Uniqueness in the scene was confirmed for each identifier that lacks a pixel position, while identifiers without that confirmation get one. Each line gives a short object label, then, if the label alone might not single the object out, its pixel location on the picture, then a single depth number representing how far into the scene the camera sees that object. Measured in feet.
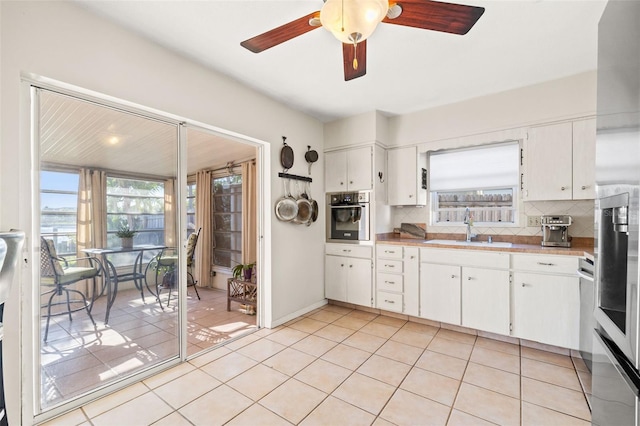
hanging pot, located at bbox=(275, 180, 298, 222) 10.75
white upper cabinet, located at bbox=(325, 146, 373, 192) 11.86
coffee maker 8.96
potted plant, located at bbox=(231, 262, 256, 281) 12.09
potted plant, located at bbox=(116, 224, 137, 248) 6.97
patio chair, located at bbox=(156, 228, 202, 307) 7.81
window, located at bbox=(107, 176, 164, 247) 6.80
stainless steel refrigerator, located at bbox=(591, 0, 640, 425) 2.66
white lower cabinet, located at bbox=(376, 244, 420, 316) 10.77
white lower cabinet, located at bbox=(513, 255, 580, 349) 8.00
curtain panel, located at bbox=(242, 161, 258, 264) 14.45
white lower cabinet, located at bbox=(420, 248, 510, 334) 9.08
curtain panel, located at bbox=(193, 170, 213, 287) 16.11
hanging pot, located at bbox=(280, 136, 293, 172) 10.90
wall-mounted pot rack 10.94
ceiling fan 4.05
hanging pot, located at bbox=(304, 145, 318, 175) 11.94
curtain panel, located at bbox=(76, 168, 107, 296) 6.26
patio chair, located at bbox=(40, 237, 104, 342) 5.77
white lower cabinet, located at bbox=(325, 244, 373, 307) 11.85
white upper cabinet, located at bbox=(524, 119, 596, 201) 8.65
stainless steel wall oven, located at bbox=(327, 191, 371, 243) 11.91
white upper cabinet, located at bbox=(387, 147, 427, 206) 11.85
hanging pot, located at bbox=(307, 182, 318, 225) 12.19
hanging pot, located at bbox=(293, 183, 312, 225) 11.57
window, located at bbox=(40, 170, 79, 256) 5.77
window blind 10.78
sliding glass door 5.85
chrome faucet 11.05
